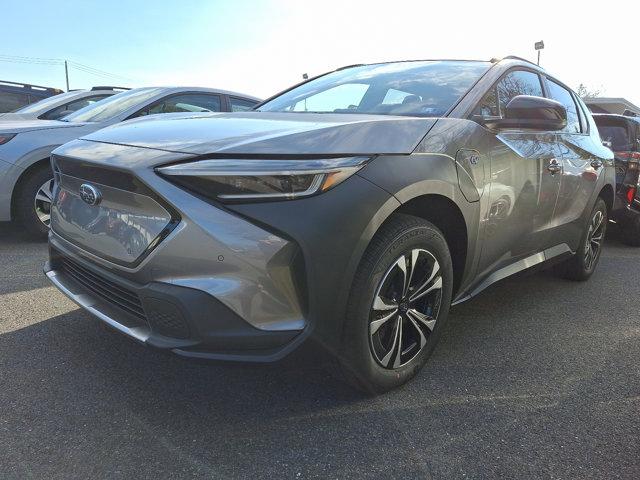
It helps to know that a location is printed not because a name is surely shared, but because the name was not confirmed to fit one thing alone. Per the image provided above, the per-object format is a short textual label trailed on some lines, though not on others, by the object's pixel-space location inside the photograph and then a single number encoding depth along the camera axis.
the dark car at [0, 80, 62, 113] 12.30
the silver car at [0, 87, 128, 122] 5.58
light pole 17.63
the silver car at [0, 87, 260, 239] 4.39
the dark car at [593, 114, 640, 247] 5.57
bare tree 47.09
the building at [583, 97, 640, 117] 21.49
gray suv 1.78
